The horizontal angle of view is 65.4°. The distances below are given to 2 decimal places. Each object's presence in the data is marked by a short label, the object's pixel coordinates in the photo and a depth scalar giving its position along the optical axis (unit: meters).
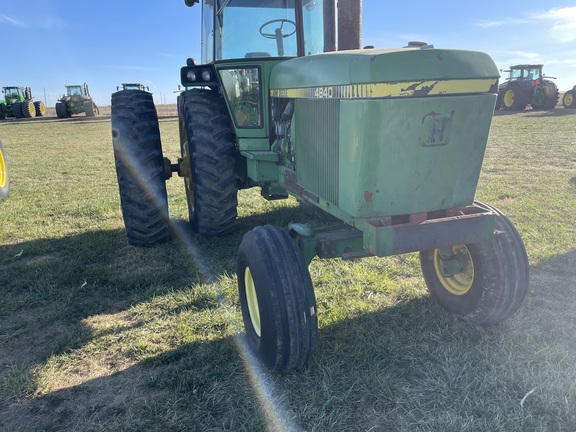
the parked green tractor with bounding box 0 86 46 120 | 28.97
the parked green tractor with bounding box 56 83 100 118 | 28.06
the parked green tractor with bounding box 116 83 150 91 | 23.63
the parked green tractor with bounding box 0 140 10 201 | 6.48
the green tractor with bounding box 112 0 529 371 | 2.14
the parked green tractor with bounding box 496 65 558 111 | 21.75
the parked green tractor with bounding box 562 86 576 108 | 22.58
